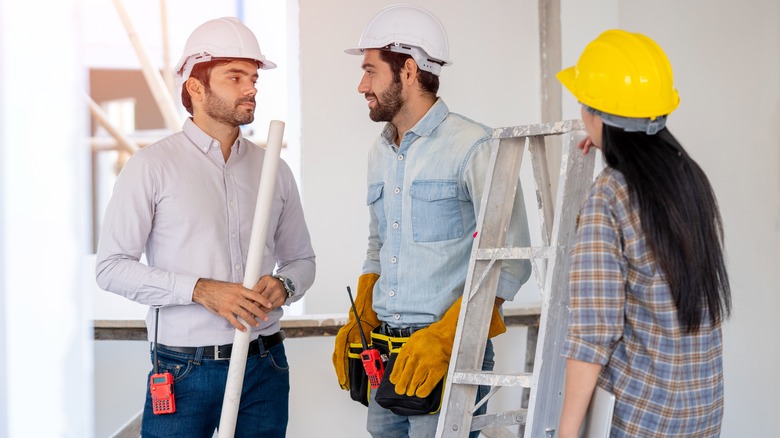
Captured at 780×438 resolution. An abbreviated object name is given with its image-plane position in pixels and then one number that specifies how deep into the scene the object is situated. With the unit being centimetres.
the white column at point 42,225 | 312
